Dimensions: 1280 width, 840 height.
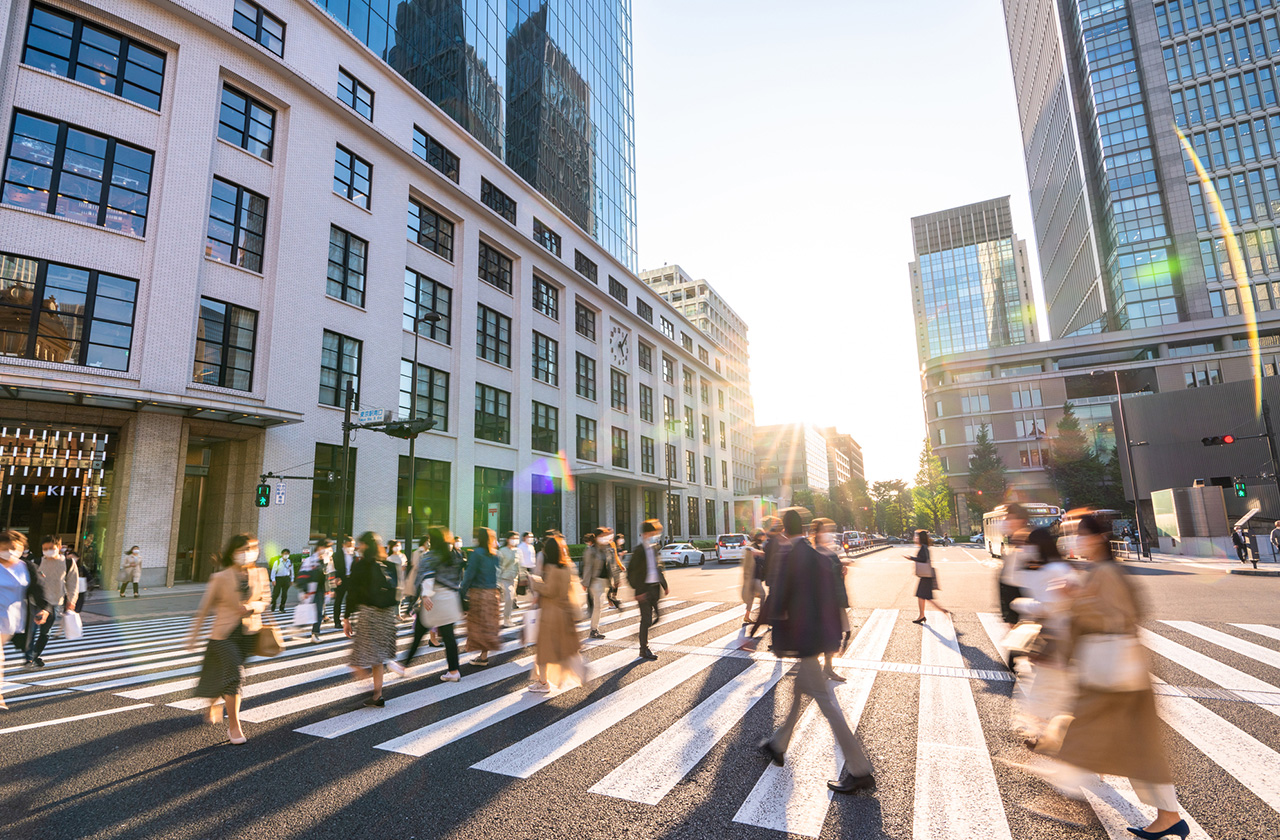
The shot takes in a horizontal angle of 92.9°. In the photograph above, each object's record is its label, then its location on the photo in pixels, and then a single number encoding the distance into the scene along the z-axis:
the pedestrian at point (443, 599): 7.66
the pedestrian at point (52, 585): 9.21
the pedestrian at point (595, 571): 10.79
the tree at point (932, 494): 78.69
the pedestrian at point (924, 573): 11.38
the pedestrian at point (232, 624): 5.31
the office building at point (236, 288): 17.66
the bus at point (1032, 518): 30.37
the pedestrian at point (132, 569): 17.36
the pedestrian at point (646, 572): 9.26
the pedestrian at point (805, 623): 4.48
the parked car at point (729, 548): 36.88
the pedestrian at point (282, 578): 16.28
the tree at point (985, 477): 72.50
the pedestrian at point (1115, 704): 3.48
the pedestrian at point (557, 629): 7.04
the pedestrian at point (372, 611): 6.58
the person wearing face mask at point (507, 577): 12.84
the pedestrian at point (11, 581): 6.79
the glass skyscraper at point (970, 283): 131.00
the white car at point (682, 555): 36.47
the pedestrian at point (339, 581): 12.20
